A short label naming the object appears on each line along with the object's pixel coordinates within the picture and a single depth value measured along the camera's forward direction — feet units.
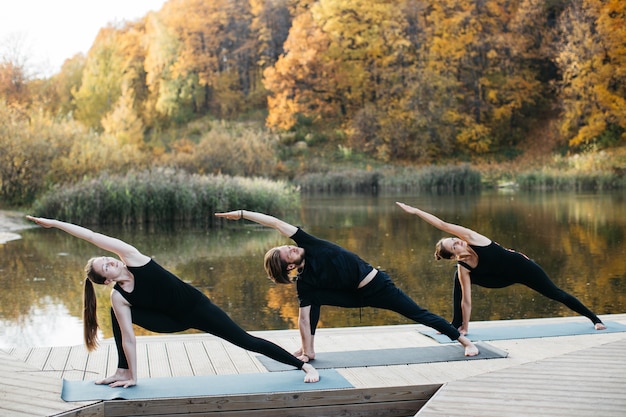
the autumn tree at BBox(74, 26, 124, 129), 131.78
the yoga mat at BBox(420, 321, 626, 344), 20.26
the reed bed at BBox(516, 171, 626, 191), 96.48
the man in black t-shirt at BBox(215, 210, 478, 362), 17.43
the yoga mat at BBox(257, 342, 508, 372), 17.48
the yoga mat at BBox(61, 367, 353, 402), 14.97
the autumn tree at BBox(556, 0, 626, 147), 121.60
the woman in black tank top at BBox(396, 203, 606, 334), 19.97
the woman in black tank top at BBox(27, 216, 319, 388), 15.34
